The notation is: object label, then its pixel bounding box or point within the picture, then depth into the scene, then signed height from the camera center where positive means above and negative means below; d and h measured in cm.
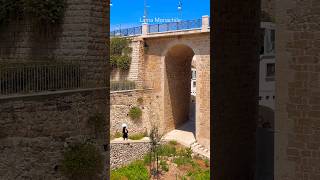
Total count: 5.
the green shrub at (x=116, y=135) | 1800 -321
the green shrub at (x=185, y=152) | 1668 -397
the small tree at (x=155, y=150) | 1537 -370
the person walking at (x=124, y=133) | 1694 -294
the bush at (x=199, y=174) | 1499 -471
